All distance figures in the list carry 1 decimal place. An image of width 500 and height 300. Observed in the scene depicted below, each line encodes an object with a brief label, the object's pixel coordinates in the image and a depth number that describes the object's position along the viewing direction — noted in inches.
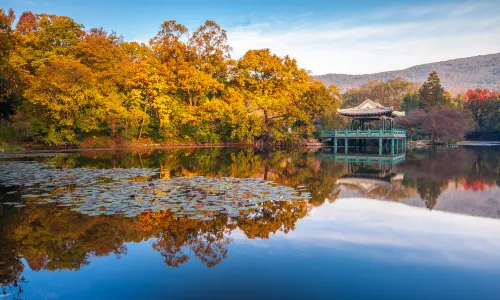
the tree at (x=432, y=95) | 1882.4
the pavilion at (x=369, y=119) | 1205.7
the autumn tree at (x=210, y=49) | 1381.6
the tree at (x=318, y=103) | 1486.2
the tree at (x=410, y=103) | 2140.9
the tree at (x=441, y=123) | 1590.8
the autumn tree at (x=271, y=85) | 1391.5
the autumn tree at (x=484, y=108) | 1972.2
